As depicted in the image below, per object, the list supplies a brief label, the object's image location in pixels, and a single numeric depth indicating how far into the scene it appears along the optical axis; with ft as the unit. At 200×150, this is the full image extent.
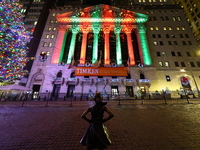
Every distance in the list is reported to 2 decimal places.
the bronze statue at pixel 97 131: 6.26
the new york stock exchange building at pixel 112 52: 81.10
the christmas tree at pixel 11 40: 50.42
